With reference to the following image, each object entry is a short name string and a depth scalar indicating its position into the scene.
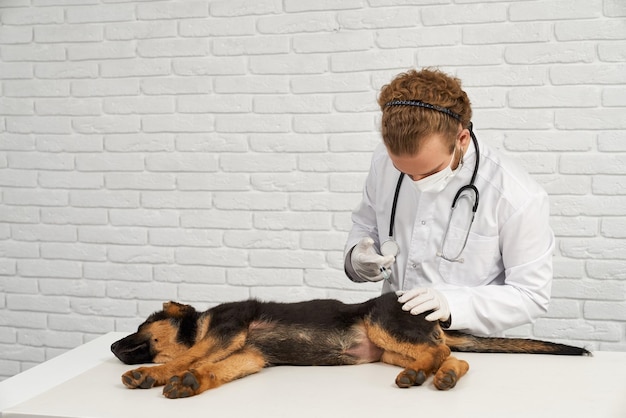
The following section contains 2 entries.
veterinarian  1.95
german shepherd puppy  1.84
